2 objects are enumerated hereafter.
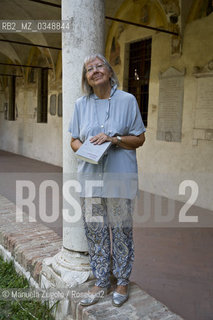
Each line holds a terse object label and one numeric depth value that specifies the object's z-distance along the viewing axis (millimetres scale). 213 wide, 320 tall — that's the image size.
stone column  2109
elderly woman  1858
